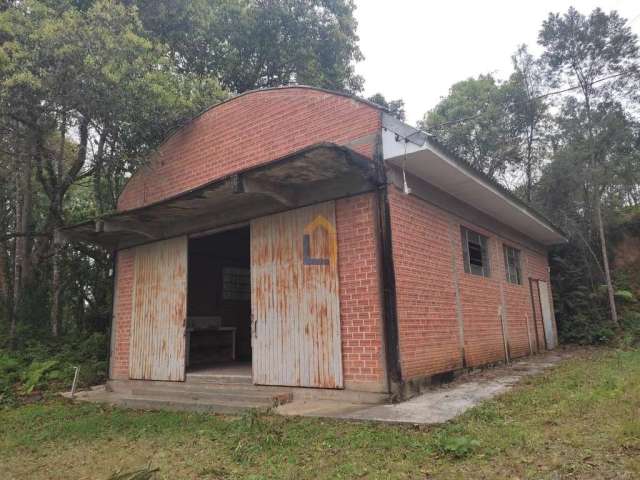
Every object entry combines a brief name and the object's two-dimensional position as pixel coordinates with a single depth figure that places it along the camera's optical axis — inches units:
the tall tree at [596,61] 596.4
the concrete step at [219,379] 278.4
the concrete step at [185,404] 241.4
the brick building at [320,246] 237.6
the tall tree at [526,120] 742.5
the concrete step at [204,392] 249.1
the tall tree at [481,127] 784.3
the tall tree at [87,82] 338.6
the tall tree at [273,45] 586.2
